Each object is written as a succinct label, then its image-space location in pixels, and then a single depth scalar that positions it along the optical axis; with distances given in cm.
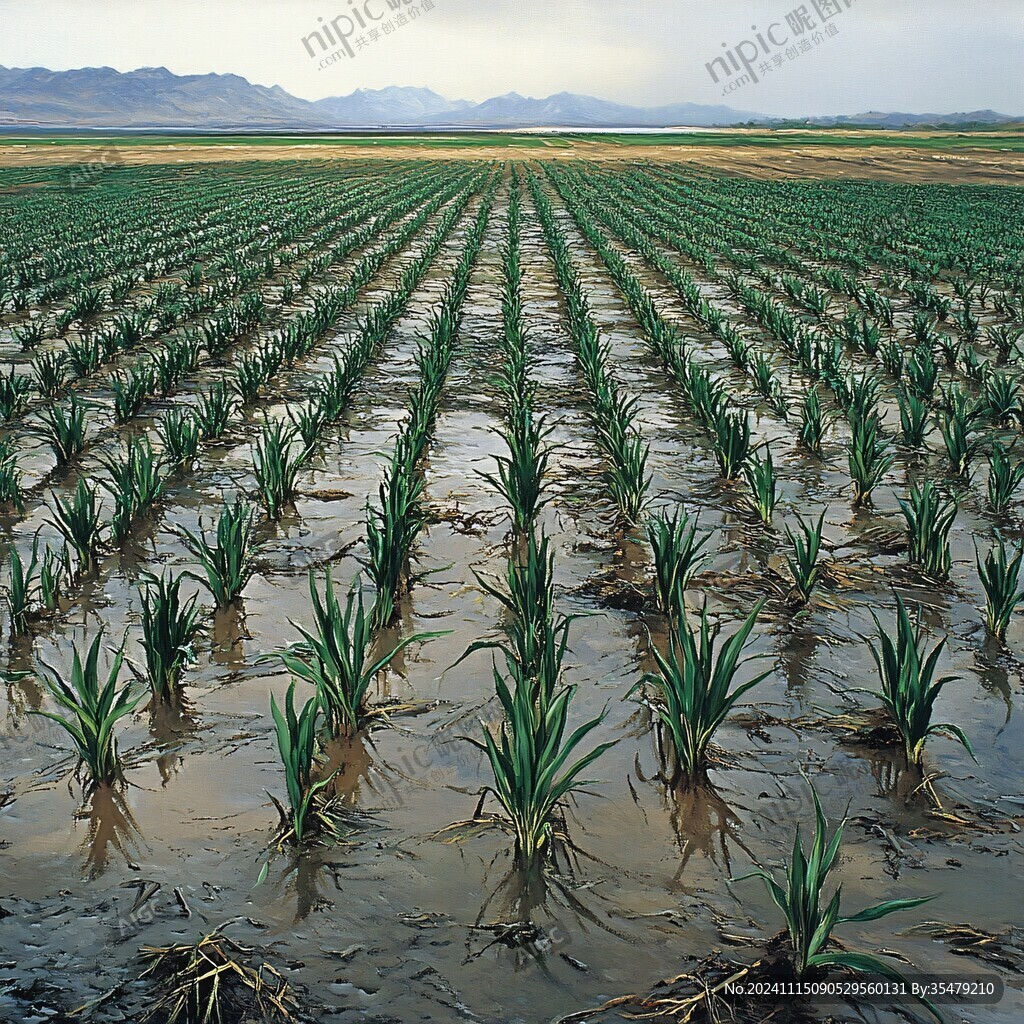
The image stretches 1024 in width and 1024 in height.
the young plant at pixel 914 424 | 608
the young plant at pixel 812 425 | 611
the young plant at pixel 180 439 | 568
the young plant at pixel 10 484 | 500
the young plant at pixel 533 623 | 315
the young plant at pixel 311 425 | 580
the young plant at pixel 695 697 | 286
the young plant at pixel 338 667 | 312
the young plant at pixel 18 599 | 374
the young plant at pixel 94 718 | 282
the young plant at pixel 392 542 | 390
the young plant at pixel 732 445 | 570
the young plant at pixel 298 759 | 259
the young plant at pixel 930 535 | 438
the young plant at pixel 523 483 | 476
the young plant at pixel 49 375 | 755
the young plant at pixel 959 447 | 580
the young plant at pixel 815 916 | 211
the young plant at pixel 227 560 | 391
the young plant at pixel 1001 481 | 497
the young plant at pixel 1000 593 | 370
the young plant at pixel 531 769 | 252
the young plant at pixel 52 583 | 383
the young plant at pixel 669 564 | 386
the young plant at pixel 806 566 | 398
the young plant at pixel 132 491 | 473
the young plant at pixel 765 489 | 475
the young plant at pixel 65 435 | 593
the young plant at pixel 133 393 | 668
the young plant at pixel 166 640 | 327
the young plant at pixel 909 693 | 291
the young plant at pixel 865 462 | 537
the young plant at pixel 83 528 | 436
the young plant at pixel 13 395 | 684
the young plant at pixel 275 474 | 513
